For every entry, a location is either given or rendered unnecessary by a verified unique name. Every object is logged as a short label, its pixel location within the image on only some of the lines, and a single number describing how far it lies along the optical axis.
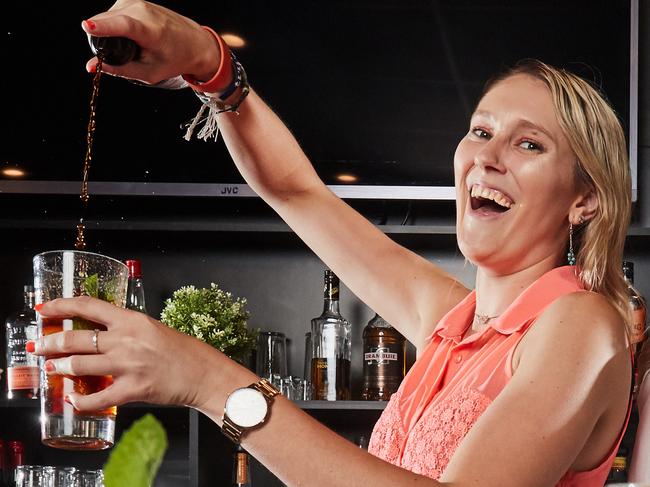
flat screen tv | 2.51
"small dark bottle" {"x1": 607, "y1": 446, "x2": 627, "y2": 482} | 2.21
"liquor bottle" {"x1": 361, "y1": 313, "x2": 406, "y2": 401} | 2.32
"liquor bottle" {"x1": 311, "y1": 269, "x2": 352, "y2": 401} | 2.33
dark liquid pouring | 0.91
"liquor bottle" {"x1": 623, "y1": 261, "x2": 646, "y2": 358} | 2.21
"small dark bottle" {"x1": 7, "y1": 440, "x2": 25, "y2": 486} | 2.38
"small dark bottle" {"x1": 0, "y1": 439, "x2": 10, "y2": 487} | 2.37
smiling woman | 0.86
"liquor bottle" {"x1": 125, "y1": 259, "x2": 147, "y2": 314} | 2.44
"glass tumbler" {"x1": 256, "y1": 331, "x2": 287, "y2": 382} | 2.45
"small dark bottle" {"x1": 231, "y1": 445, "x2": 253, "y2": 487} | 2.27
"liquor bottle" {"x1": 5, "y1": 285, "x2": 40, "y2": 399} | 2.34
